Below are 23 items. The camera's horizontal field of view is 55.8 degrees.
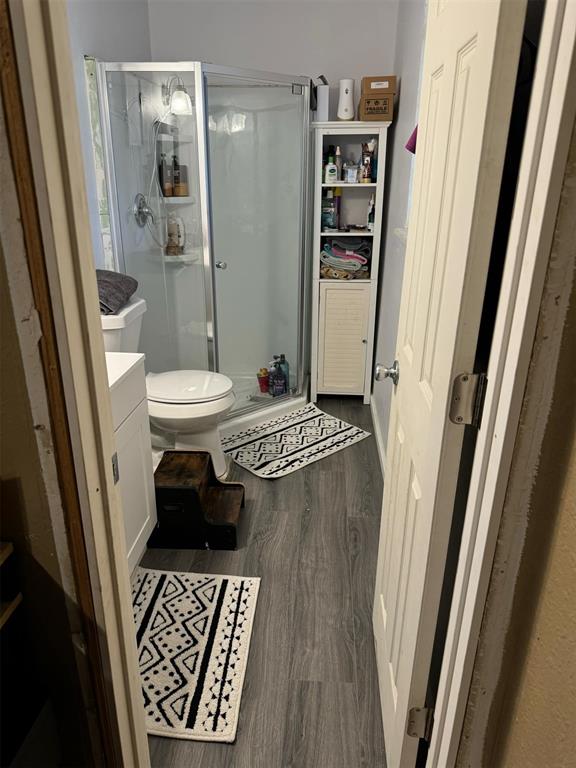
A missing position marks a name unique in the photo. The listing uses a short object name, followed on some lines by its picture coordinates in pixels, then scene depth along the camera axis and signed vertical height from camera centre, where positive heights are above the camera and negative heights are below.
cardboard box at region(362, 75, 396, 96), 2.95 +0.53
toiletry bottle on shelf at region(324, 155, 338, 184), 3.19 +0.09
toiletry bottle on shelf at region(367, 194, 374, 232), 3.30 -0.17
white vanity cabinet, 1.65 -0.82
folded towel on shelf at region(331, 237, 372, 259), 3.38 -0.34
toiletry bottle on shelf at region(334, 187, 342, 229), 3.31 -0.08
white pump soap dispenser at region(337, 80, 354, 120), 3.15 +0.47
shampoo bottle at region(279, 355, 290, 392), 3.48 -1.10
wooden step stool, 2.11 -1.24
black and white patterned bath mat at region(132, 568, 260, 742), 1.50 -1.38
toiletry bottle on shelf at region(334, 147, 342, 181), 3.21 +0.14
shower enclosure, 2.71 -0.12
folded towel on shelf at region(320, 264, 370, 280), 3.34 -0.50
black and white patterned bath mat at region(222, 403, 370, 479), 2.82 -1.34
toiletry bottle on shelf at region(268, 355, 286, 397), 3.45 -1.15
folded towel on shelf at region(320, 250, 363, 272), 3.32 -0.43
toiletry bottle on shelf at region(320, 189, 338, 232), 3.32 -0.14
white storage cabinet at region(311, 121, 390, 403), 3.15 -0.64
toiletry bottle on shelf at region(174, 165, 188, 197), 2.88 +0.01
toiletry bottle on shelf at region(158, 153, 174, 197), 2.89 +0.04
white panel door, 0.79 -0.20
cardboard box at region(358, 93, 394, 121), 3.01 +0.43
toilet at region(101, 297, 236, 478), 2.15 -0.89
